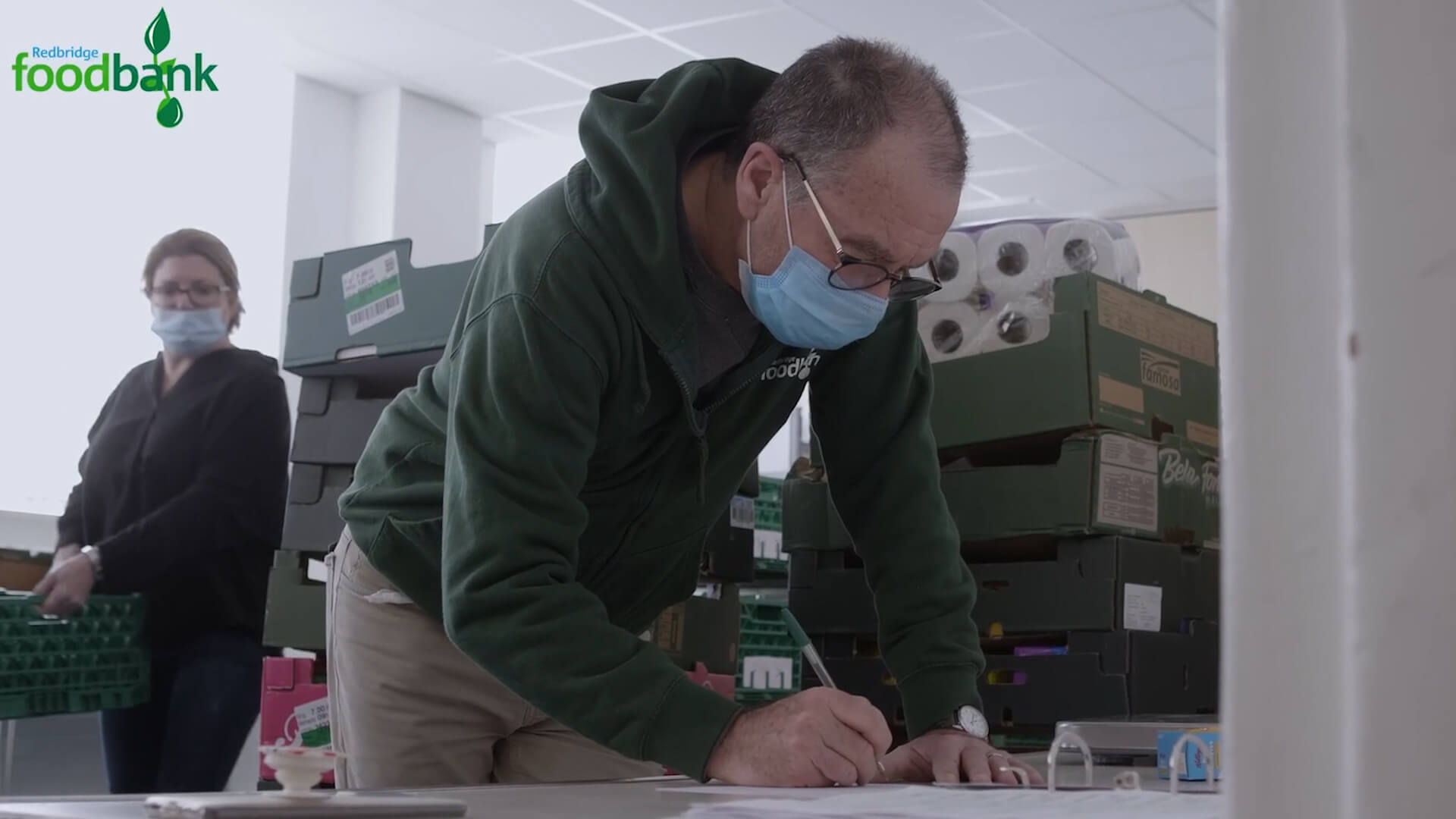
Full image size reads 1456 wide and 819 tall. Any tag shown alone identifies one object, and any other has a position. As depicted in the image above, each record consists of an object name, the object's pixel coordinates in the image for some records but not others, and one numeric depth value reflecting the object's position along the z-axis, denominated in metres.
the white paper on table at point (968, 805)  0.74
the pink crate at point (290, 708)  2.22
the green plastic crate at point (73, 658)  2.54
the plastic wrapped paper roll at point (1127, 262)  2.33
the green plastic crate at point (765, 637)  2.70
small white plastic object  0.64
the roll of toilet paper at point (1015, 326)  2.11
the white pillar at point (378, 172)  5.38
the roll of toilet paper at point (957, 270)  2.16
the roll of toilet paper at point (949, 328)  2.16
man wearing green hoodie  1.01
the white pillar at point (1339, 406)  0.26
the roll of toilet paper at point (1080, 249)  2.22
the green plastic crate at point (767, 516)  3.17
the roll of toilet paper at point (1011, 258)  2.17
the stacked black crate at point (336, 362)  2.29
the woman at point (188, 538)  2.53
